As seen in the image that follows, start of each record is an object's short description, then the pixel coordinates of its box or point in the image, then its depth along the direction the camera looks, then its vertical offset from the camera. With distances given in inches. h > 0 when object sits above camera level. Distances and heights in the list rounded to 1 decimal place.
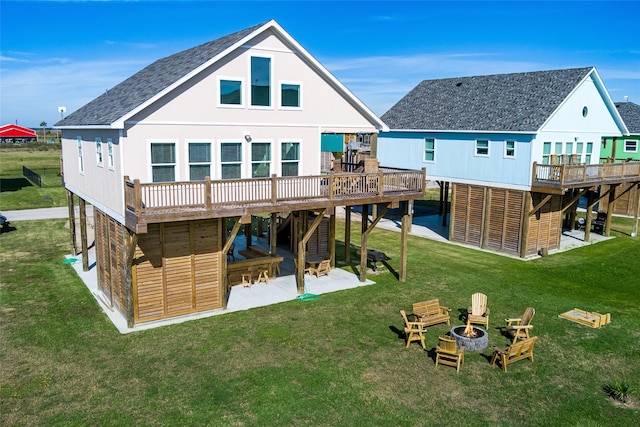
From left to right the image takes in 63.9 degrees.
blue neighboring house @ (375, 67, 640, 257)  1047.0 -18.0
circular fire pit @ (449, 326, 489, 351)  608.4 -236.5
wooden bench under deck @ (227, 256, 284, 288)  824.3 -212.5
